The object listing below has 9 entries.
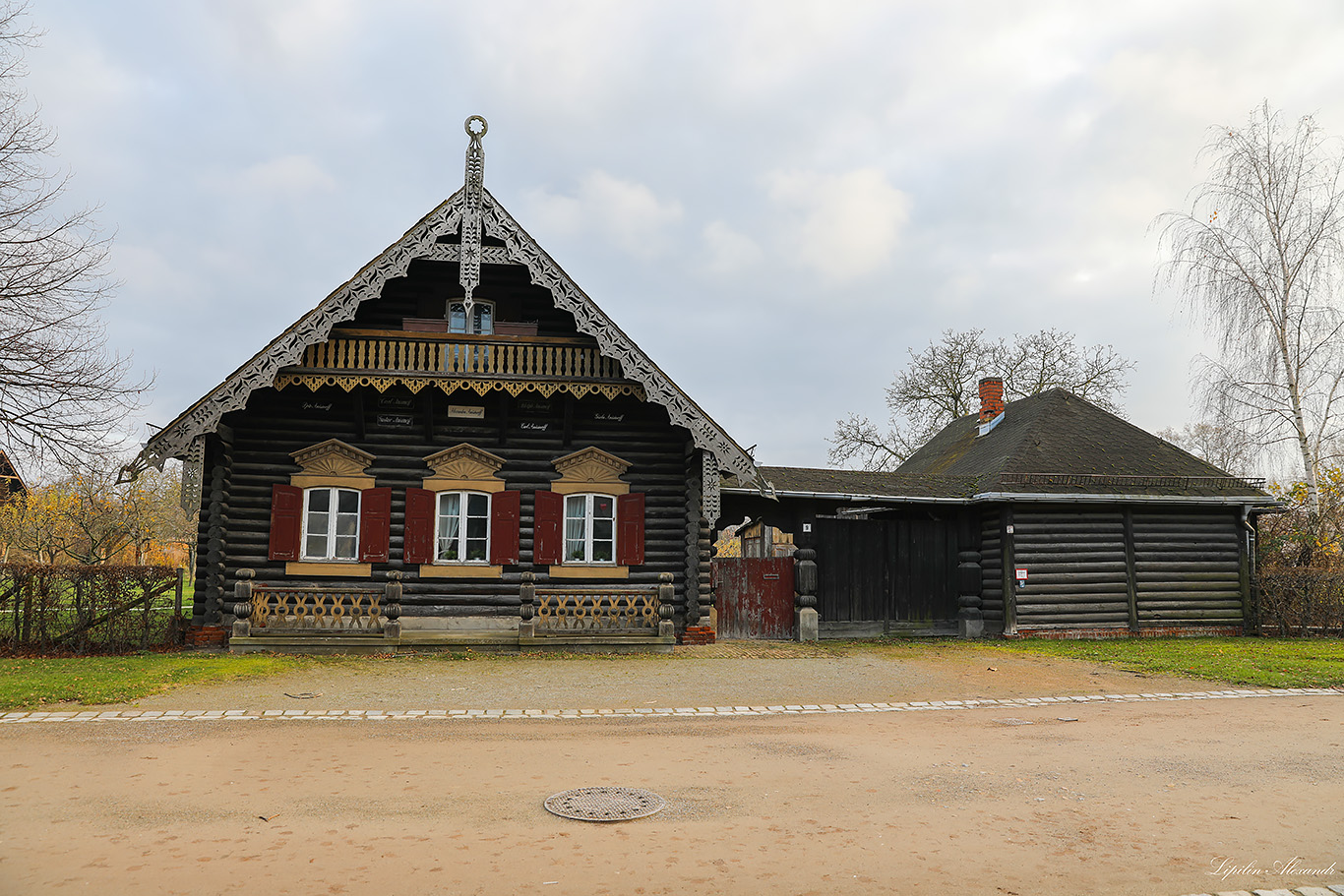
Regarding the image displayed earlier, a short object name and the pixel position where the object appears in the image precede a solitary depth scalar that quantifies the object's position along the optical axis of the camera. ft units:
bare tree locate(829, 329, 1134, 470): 117.70
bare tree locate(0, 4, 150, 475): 47.09
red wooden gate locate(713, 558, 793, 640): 59.21
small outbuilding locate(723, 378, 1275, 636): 61.16
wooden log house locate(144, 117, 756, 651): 48.52
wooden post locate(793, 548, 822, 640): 59.11
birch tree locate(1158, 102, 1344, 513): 75.41
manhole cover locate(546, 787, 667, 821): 19.31
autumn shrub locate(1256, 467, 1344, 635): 62.03
